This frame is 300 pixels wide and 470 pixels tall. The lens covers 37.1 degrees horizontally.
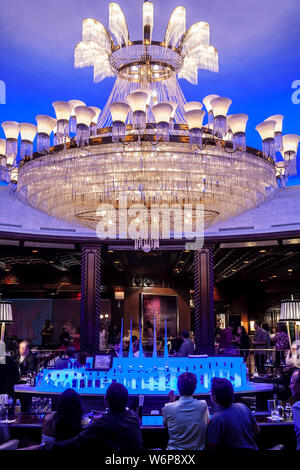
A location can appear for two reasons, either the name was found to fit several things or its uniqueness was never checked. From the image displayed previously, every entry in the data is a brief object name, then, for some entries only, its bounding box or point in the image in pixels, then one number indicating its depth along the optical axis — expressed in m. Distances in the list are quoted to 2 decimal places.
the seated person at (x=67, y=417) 2.61
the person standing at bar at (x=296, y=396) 2.98
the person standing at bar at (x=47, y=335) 13.95
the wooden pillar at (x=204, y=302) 11.43
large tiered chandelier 4.49
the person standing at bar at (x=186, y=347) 8.39
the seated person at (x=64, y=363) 6.95
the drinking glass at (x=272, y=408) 4.34
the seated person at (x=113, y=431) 2.49
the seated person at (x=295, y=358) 7.03
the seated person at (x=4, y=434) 2.77
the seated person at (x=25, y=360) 7.42
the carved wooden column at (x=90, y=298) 11.47
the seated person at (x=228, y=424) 2.69
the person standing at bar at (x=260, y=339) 10.68
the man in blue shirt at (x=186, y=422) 2.88
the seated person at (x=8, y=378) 5.66
